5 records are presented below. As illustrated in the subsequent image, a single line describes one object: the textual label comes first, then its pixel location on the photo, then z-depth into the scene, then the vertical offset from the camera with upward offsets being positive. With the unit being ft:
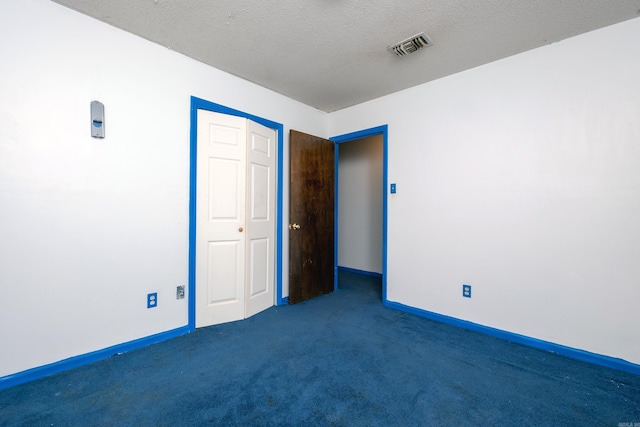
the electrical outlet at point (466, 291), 8.61 -2.68
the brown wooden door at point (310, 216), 10.72 -0.23
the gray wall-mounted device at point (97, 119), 6.50 +2.31
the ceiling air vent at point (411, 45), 7.10 +4.86
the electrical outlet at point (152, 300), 7.31 -2.62
